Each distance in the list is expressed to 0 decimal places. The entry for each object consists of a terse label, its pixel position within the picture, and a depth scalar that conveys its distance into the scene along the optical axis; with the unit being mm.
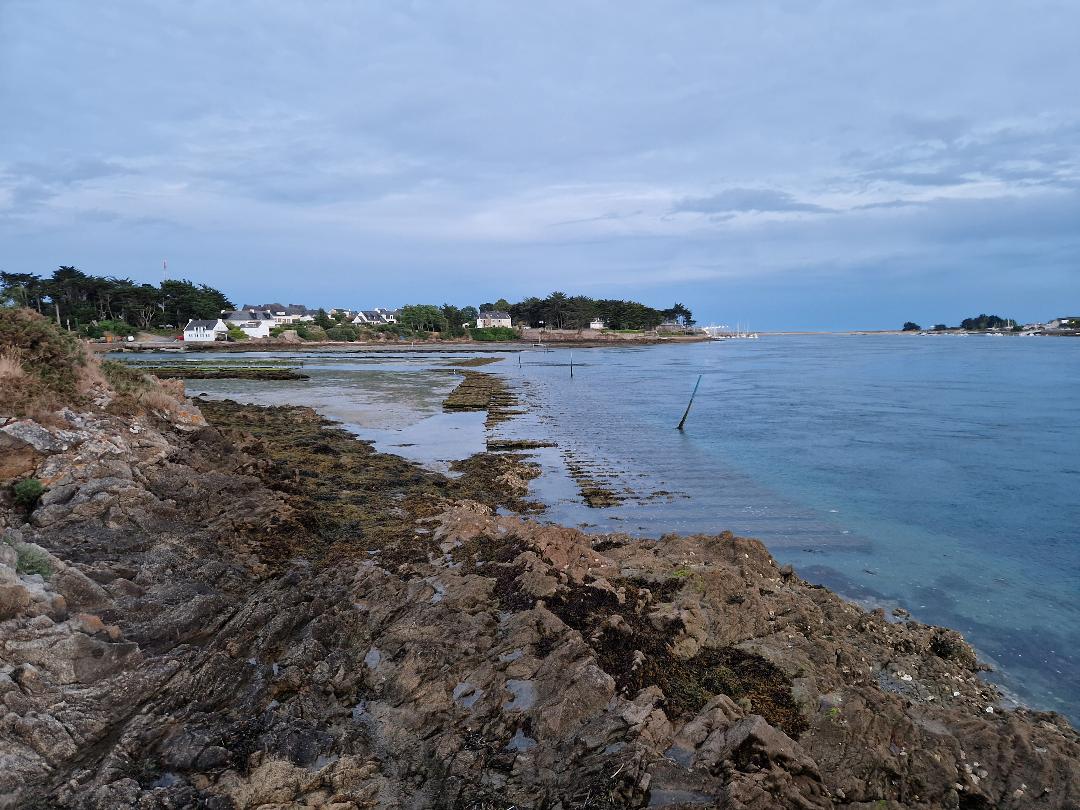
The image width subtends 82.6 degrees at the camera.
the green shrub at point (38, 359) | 10911
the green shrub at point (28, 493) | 8961
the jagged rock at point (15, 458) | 9305
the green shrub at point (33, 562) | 6426
